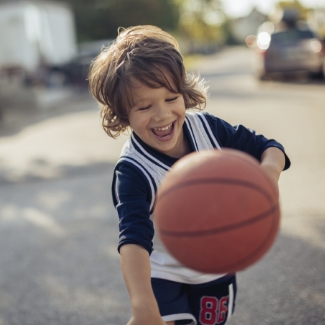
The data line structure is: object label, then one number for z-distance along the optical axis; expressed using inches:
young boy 84.4
